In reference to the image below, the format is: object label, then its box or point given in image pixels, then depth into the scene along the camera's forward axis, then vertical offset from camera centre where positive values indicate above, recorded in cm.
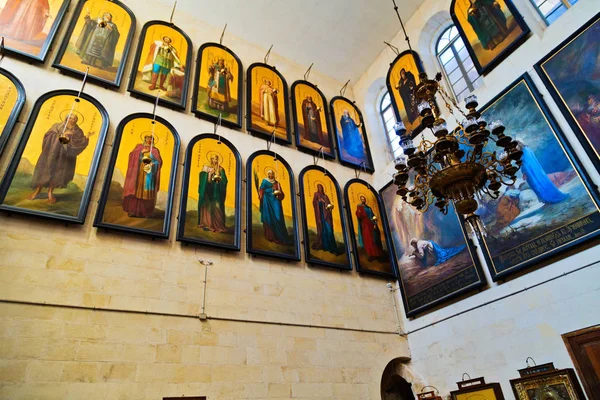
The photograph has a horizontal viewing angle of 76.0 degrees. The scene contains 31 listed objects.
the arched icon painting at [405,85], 888 +712
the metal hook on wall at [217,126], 800 +577
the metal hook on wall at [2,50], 637 +587
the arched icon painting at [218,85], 820 +694
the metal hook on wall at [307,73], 1081 +881
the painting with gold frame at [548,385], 458 +37
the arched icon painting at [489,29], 688 +634
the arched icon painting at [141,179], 590 +388
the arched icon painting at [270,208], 698 +387
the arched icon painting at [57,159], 534 +387
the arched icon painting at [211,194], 645 +389
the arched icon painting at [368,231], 805 +383
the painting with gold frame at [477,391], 542 +44
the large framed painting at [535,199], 523 +280
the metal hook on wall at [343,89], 1131 +871
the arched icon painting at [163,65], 764 +694
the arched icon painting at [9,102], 562 +478
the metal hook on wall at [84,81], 663 +576
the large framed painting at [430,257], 669 +278
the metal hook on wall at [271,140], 864 +583
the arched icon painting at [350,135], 973 +680
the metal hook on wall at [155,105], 718 +565
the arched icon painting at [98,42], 706 +695
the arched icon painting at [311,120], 929 +689
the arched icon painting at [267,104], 873 +693
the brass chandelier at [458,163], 416 +255
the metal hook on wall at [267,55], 1029 +885
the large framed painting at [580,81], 529 +416
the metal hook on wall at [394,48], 1006 +857
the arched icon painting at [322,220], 754 +388
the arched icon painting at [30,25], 659 +671
